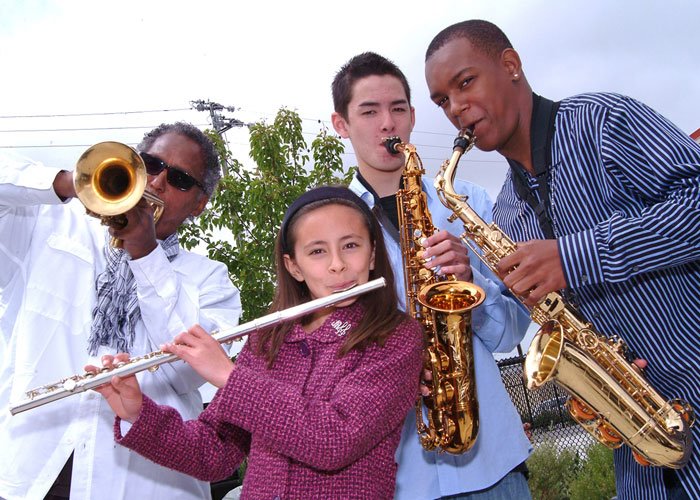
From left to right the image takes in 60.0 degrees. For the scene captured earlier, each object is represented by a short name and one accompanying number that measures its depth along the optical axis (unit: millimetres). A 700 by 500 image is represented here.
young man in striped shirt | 2348
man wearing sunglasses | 2576
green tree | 8000
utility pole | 21466
